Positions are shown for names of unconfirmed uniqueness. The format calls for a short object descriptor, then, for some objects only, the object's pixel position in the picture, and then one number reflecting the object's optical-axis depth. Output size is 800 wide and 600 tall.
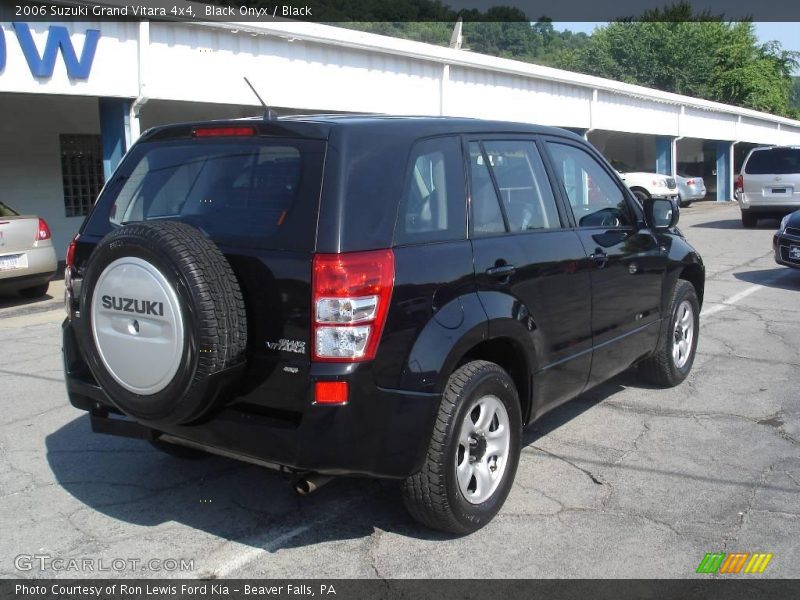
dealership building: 11.73
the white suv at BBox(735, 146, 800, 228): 18.66
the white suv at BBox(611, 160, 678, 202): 22.53
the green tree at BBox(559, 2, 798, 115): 55.78
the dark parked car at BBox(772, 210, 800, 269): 11.12
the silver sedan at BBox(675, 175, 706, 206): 27.17
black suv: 3.38
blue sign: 11.04
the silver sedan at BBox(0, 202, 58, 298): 10.38
